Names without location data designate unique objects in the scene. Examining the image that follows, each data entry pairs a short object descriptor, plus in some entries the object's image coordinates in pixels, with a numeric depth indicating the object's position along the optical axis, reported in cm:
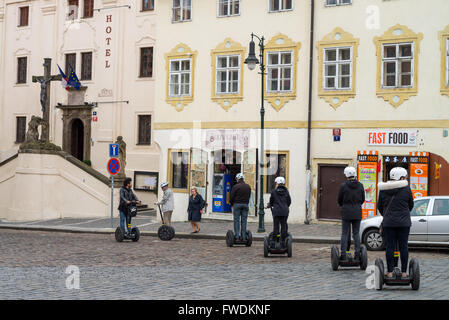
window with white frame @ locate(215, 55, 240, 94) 2764
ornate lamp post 2247
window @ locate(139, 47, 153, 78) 3666
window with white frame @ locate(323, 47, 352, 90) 2523
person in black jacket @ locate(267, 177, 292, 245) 1528
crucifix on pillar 3441
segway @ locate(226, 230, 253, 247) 1846
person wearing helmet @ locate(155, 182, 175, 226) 2167
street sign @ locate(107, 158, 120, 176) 2514
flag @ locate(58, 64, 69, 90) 3628
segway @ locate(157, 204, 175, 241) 2147
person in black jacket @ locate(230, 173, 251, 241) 1797
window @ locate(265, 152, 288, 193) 2636
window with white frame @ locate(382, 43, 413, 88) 2416
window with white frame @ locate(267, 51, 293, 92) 2650
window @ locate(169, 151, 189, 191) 2870
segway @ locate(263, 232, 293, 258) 1548
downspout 2564
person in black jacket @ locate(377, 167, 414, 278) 1025
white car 1736
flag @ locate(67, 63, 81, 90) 3679
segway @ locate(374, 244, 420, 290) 1013
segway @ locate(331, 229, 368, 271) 1273
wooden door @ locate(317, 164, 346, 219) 2533
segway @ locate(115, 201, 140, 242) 2064
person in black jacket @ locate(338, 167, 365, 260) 1274
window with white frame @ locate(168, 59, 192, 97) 2880
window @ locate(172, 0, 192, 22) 2903
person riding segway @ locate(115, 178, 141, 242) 2023
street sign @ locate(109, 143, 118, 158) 2552
